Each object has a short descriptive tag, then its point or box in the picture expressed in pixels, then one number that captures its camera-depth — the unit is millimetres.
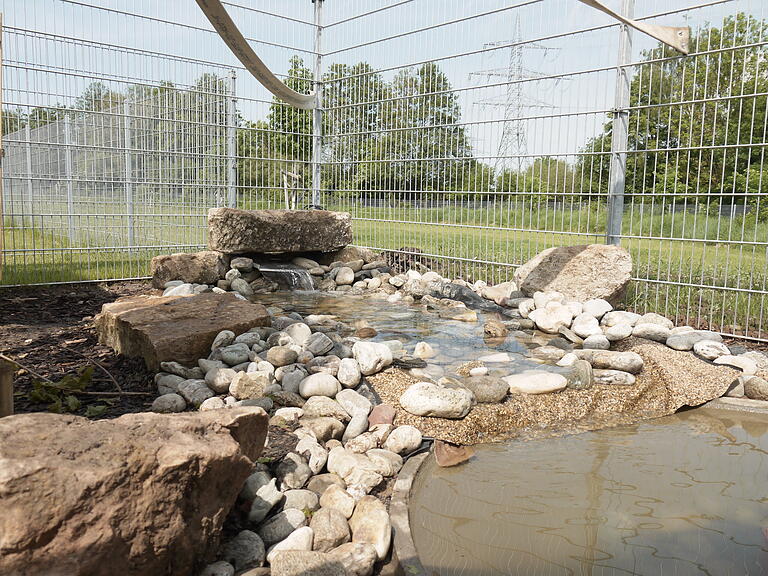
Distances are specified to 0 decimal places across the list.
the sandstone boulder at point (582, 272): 5996
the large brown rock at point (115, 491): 1669
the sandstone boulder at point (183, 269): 7559
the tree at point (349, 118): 9039
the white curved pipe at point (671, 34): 5156
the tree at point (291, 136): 9461
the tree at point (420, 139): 7953
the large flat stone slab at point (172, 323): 4137
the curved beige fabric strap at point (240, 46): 4059
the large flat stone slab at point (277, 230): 7980
